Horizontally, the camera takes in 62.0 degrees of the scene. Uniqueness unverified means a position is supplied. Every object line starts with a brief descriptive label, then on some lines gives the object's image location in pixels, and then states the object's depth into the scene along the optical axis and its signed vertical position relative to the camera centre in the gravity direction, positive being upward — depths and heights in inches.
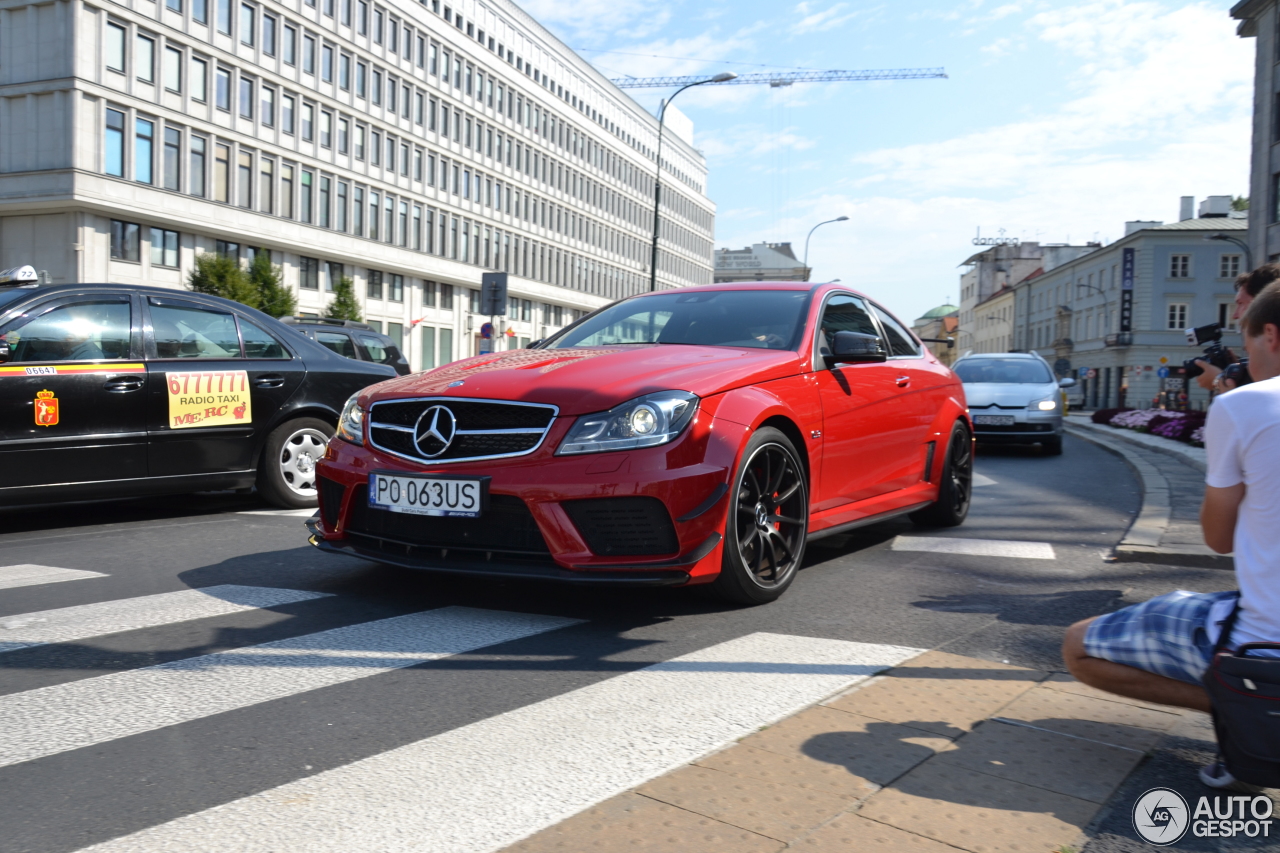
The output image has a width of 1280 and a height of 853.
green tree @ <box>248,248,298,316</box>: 1699.1 +148.7
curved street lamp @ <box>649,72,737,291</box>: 1143.9 +337.9
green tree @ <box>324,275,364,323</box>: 1987.3 +149.4
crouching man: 93.9 -16.5
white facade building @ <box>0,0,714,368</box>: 1539.1 +437.1
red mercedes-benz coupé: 156.5 -11.3
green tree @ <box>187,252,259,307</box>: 1610.5 +151.0
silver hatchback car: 570.3 -5.5
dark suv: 508.1 +21.1
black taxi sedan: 240.7 -4.4
